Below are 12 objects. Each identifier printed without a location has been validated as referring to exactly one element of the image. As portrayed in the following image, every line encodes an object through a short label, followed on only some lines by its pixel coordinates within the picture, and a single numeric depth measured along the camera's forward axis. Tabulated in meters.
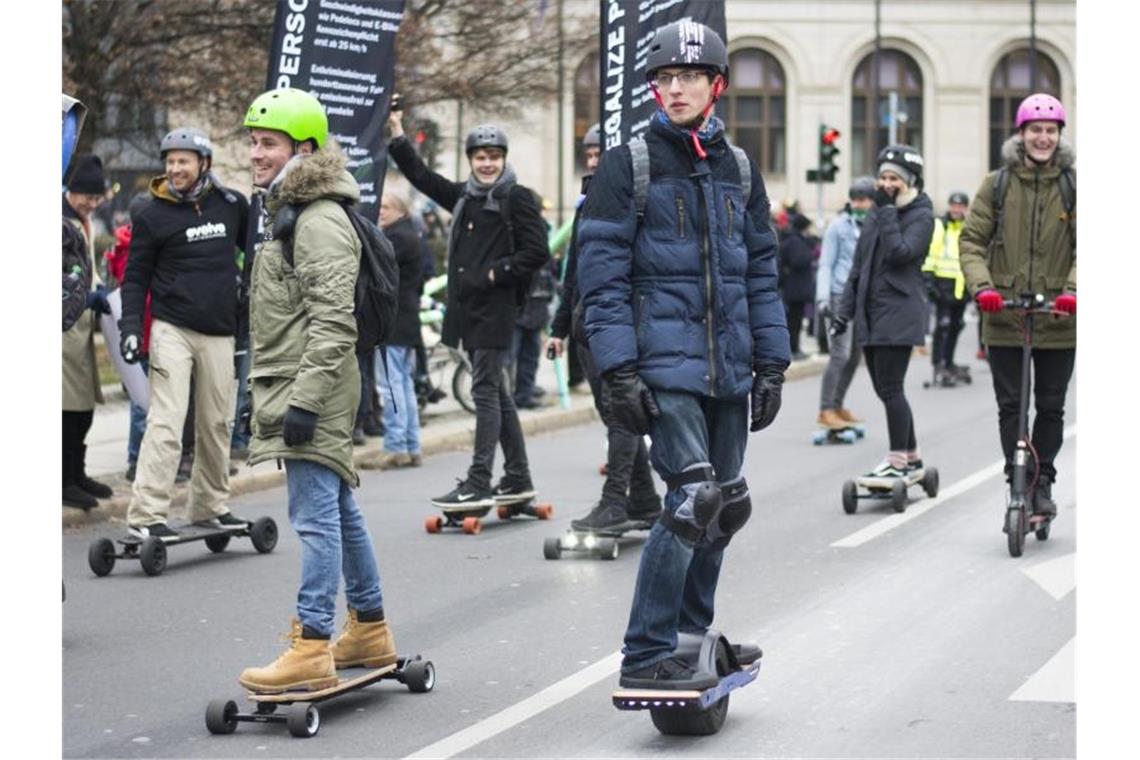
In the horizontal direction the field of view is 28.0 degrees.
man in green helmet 7.12
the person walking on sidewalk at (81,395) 12.40
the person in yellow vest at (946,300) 22.16
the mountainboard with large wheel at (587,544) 10.70
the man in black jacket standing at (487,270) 11.80
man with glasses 6.67
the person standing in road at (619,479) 10.54
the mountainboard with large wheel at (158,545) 10.39
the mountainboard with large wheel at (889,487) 12.32
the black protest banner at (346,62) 11.55
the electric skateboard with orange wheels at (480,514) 11.84
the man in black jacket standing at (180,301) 10.66
